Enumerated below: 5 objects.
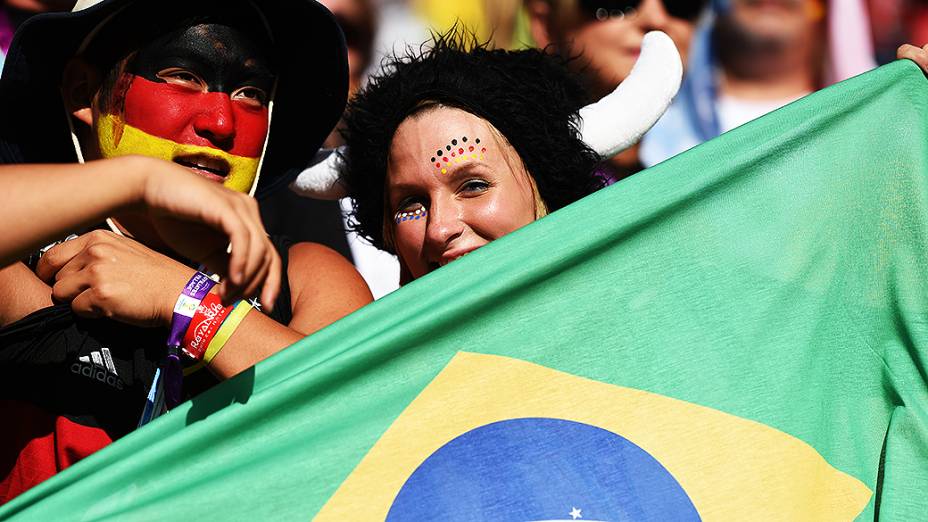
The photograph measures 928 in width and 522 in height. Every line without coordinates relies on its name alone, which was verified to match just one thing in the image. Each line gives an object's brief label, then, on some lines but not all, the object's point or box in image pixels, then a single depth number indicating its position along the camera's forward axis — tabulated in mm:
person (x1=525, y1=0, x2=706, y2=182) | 7430
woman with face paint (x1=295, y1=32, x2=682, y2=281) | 4133
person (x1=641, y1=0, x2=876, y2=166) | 8109
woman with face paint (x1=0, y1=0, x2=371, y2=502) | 3445
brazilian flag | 2990
